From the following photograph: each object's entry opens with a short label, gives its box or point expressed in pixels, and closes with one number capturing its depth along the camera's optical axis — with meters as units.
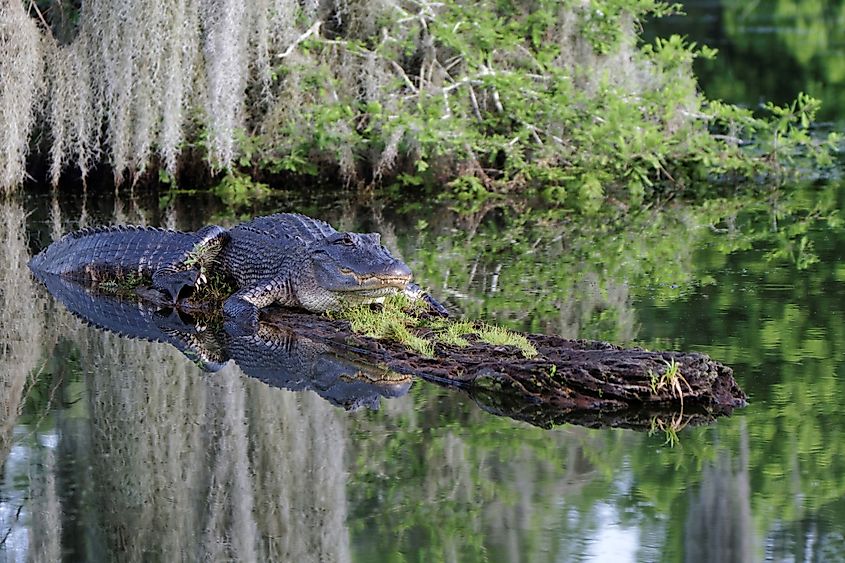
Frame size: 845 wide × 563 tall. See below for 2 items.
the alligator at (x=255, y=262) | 14.42
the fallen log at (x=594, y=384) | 11.05
